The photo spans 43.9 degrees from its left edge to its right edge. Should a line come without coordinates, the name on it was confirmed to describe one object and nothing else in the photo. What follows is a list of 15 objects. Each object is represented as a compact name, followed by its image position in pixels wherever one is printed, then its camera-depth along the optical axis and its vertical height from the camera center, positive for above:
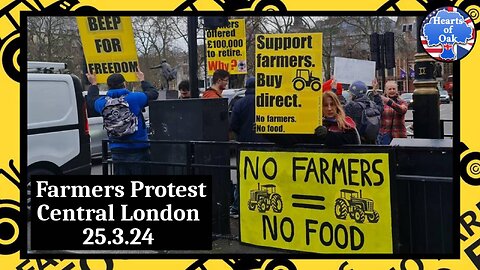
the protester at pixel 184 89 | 8.39 +0.63
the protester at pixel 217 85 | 7.13 +0.58
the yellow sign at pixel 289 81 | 4.96 +0.43
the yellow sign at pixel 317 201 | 4.92 -0.59
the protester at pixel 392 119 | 7.73 +0.16
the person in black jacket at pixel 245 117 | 6.79 +0.18
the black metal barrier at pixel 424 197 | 4.82 -0.54
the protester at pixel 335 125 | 5.04 +0.06
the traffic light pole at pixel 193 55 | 5.94 +0.84
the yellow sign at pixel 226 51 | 8.72 +1.24
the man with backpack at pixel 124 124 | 6.24 +0.10
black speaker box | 5.97 -0.12
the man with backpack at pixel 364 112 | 7.32 +0.24
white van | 6.77 +0.13
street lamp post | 6.00 +0.29
